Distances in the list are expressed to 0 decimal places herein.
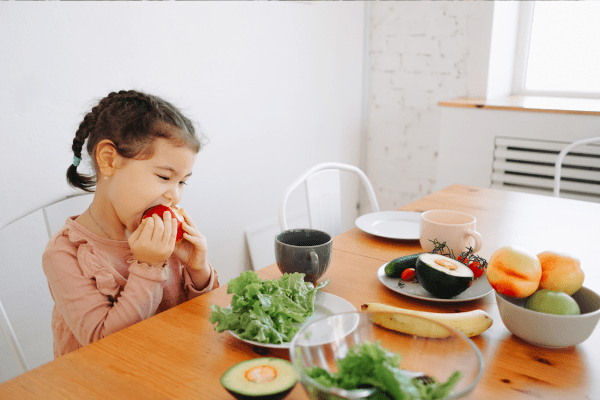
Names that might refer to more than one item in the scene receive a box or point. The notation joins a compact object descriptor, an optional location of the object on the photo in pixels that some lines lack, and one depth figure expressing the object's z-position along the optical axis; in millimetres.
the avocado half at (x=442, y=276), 806
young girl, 909
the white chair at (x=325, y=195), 1638
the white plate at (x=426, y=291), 842
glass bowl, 518
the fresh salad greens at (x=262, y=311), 691
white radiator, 2336
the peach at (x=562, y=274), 705
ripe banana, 552
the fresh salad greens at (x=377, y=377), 462
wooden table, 609
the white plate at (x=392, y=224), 1196
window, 2613
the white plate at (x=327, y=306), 793
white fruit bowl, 662
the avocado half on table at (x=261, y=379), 537
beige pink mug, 953
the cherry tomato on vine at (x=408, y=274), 914
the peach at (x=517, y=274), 703
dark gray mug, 872
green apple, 675
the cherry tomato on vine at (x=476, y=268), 906
